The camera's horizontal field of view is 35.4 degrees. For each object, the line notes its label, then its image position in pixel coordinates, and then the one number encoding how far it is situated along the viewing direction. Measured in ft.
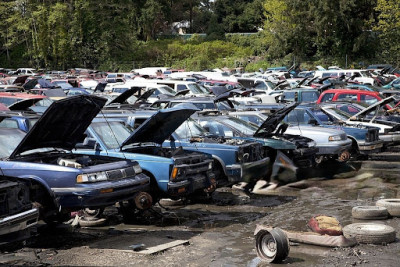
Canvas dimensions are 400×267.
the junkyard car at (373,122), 60.49
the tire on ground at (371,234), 29.66
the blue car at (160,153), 35.09
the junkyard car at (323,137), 52.70
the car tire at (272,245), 26.66
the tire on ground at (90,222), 34.04
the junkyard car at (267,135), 47.42
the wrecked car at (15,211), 23.94
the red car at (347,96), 72.54
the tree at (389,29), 160.56
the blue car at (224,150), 40.65
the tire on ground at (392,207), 35.47
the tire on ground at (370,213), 34.81
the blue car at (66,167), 29.84
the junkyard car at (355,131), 57.21
